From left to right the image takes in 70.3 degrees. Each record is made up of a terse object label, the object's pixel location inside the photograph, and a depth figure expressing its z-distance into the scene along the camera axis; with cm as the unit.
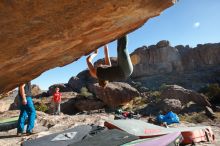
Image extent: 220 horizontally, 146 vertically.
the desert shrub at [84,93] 2087
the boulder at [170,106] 1227
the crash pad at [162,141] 342
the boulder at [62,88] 2787
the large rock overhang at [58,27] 147
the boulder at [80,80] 2925
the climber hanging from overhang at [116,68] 270
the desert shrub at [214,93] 1657
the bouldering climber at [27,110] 529
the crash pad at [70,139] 378
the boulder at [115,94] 1954
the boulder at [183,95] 1427
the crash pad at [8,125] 631
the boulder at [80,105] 1950
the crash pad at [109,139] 346
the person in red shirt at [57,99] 1176
